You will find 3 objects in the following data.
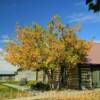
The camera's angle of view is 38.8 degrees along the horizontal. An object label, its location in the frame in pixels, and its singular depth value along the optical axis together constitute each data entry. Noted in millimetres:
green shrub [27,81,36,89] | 18256
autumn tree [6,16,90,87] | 14123
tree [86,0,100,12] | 2836
